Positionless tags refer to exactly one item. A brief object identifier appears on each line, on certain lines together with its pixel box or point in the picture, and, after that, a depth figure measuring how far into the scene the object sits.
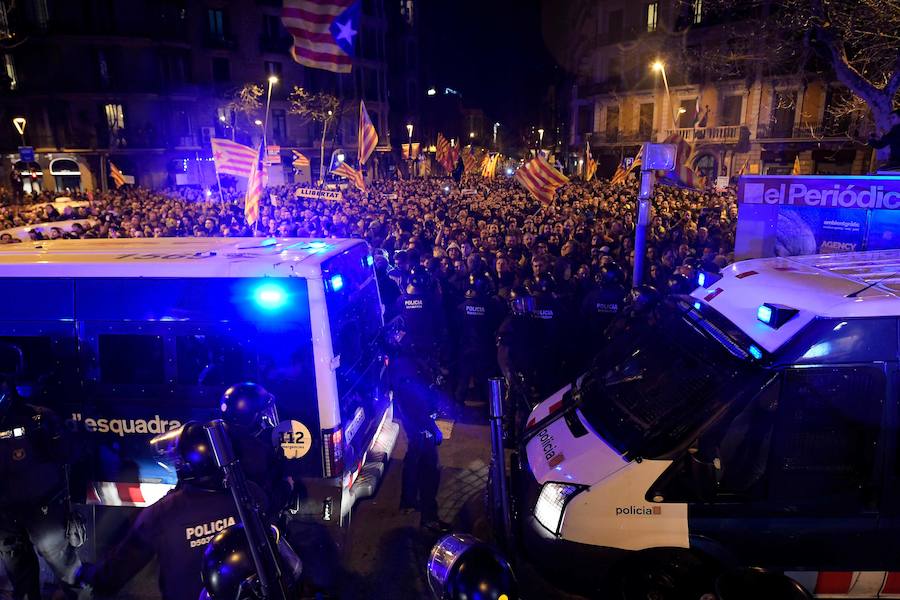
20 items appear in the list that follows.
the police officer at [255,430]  3.23
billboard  6.95
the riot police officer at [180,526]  2.48
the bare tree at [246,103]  40.47
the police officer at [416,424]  5.31
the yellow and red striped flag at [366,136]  16.06
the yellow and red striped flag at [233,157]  12.41
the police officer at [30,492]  3.54
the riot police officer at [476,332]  7.48
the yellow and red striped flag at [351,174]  17.23
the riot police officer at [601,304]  7.48
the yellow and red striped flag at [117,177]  21.02
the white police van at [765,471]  3.20
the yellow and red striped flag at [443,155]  23.00
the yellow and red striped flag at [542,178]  13.50
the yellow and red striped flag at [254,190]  11.79
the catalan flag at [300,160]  21.69
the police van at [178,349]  4.01
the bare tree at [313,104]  42.69
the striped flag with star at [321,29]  9.63
